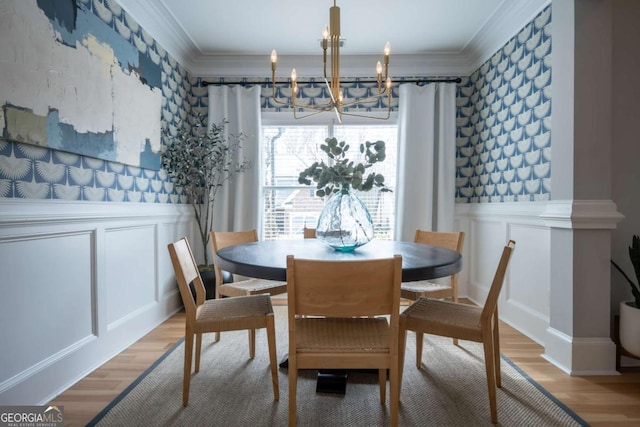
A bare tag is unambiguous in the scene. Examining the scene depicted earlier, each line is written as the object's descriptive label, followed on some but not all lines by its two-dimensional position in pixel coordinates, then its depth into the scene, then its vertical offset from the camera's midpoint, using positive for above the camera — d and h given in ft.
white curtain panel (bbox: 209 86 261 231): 12.53 +2.04
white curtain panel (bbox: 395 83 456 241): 12.46 +1.69
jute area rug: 5.51 -3.21
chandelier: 6.30 +2.64
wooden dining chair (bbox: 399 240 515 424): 5.32 -1.76
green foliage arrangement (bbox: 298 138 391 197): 6.35 +0.55
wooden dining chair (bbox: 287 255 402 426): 4.31 -1.20
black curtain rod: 12.49 +4.35
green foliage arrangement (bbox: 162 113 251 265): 10.85 +1.43
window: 13.06 +1.30
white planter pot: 6.54 -2.19
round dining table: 5.05 -0.81
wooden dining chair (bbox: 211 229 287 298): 8.09 -1.80
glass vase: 6.46 -0.28
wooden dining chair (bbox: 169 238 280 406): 5.69 -1.81
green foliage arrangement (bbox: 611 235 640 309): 6.70 -0.95
